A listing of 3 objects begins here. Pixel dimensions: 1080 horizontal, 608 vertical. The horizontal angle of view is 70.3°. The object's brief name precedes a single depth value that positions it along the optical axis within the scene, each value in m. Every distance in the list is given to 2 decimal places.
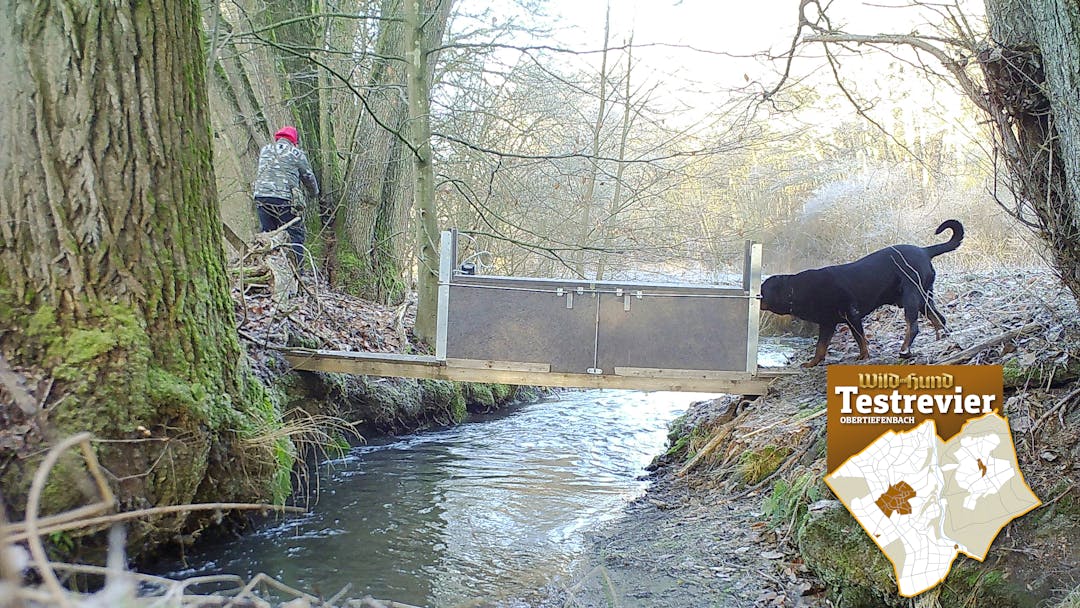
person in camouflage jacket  9.37
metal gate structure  7.16
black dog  7.11
